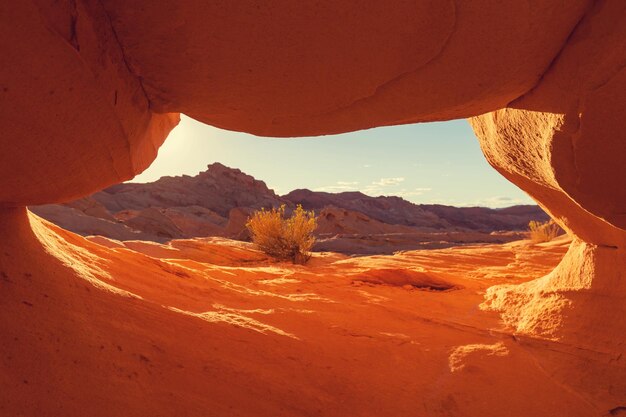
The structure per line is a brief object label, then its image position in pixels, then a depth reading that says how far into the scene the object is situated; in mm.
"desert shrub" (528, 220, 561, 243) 11383
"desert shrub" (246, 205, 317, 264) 8219
